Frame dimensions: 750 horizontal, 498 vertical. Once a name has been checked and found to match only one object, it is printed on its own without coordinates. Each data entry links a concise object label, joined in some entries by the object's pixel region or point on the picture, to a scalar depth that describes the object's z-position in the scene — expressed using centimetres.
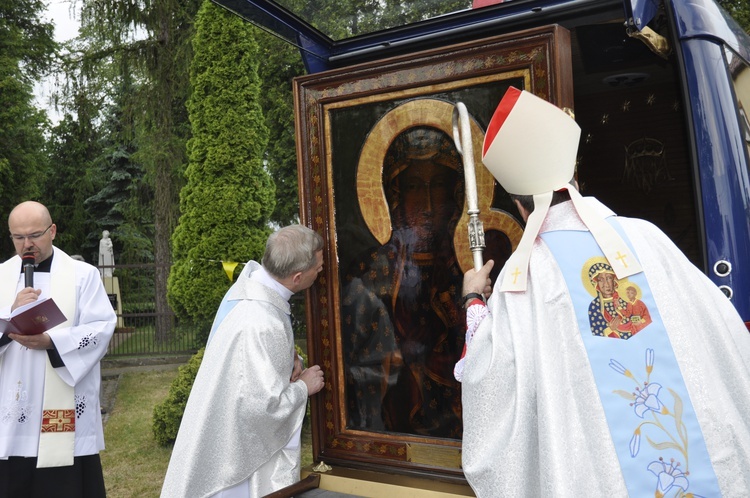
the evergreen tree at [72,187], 2245
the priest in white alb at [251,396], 316
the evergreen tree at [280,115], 1424
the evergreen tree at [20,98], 1586
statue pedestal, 1518
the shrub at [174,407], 815
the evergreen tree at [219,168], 880
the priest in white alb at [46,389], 409
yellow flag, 398
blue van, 304
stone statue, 1803
